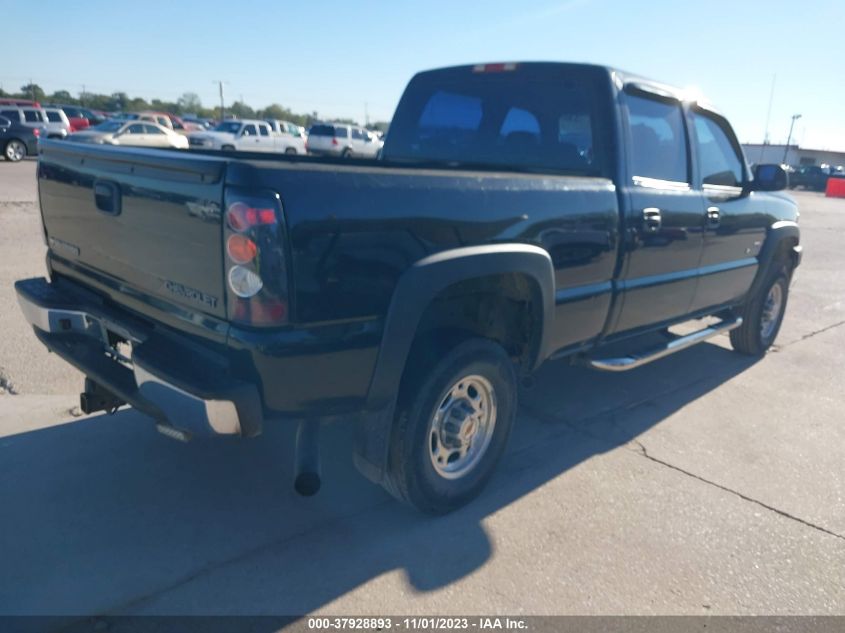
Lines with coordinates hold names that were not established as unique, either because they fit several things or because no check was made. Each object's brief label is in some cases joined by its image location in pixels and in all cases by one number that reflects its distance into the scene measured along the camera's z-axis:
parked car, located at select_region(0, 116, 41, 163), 23.05
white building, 58.83
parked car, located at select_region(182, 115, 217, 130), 48.26
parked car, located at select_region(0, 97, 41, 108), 36.75
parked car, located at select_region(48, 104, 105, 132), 32.80
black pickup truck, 2.41
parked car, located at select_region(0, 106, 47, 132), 23.39
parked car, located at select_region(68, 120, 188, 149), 23.13
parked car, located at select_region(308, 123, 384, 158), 31.69
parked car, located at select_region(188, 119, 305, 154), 28.83
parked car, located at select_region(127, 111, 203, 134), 32.03
